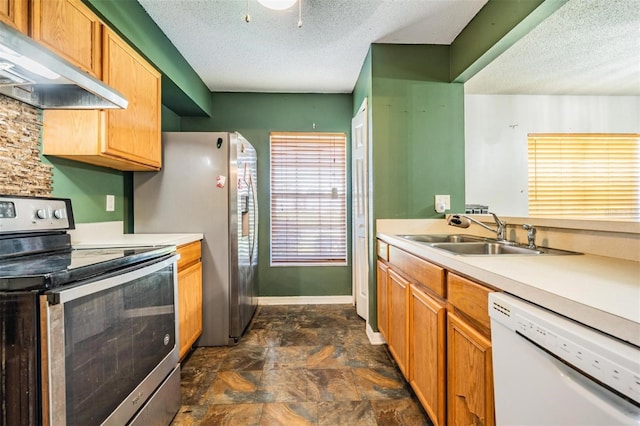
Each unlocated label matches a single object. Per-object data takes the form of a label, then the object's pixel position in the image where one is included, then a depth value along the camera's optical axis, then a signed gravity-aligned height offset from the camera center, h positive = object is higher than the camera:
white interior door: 2.60 +0.04
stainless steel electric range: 0.82 -0.38
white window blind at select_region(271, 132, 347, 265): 3.33 +0.22
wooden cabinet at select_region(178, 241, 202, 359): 1.89 -0.56
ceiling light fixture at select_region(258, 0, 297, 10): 1.56 +1.15
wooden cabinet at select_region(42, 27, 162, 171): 1.51 +0.51
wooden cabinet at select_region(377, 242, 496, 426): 0.99 -0.55
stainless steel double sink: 1.38 -0.18
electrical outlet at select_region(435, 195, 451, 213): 2.38 +0.09
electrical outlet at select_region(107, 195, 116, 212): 2.06 +0.09
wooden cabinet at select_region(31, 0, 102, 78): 1.19 +0.84
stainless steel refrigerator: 2.22 +0.07
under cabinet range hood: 0.91 +0.55
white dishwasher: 0.52 -0.35
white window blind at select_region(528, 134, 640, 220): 3.17 +0.39
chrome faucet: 1.67 -0.06
